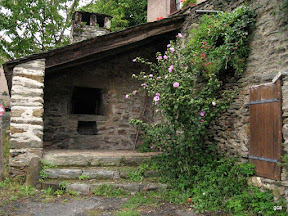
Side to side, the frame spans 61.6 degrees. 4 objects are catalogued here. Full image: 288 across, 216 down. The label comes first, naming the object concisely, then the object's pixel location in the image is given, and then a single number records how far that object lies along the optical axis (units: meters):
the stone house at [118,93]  3.37
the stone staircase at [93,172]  3.98
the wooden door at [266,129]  3.18
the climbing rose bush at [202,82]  3.86
